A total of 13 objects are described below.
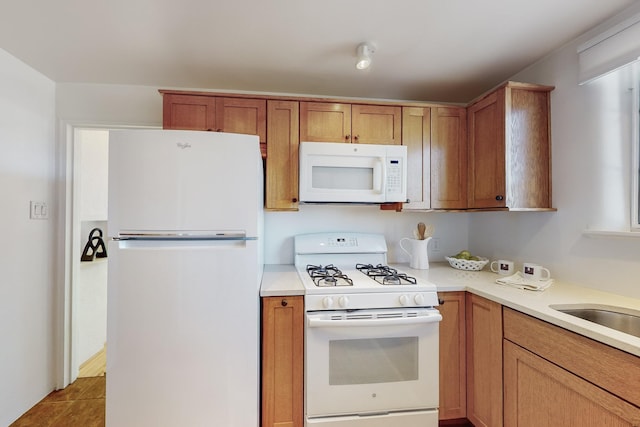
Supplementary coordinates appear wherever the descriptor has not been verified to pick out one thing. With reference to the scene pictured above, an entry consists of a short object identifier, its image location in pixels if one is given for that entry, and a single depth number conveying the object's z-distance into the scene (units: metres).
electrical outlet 2.49
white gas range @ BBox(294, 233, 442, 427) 1.55
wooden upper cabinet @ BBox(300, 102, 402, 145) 2.00
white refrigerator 1.37
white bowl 2.12
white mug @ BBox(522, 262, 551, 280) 1.73
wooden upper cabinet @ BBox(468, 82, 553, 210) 1.74
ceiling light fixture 1.66
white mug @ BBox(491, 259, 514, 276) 1.96
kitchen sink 1.26
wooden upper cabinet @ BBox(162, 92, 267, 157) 1.89
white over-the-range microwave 1.91
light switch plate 1.94
